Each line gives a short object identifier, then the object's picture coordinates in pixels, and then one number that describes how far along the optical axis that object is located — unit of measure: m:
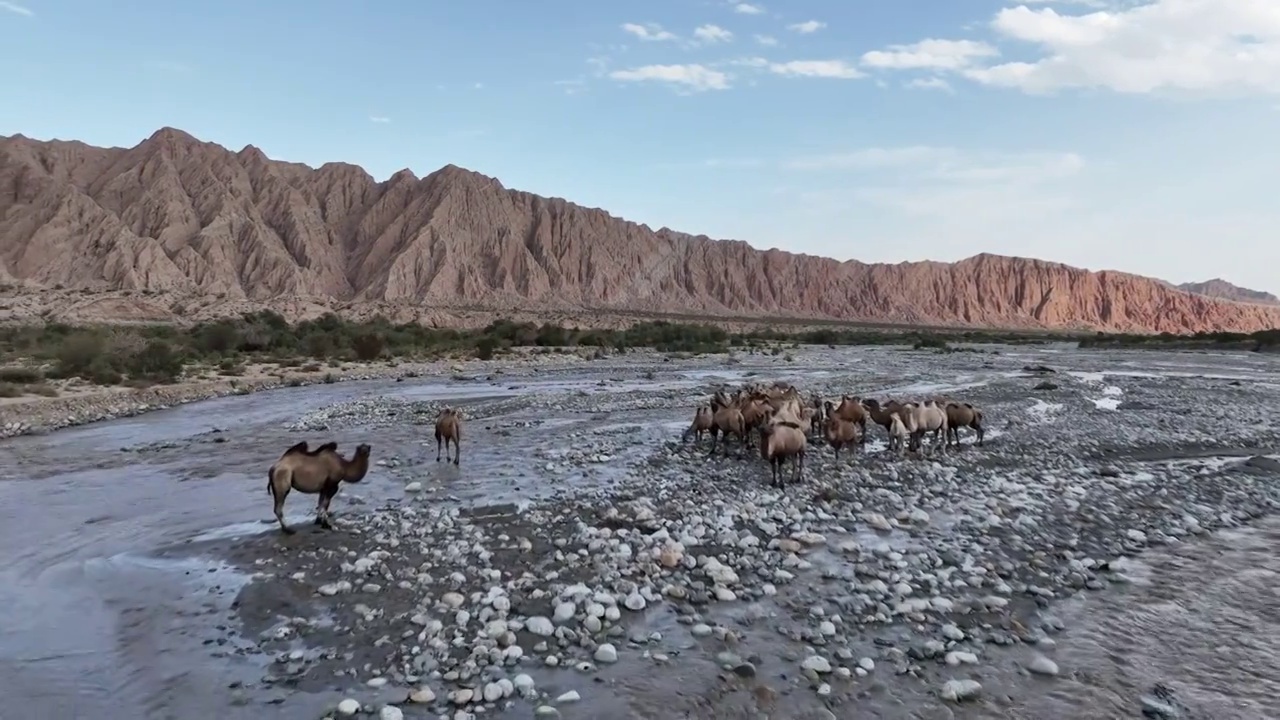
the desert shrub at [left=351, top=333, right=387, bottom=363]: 44.84
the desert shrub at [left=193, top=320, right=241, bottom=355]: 41.31
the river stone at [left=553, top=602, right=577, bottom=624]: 6.89
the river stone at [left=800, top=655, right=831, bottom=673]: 6.07
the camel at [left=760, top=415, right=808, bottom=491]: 12.22
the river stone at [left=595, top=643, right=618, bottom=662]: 6.23
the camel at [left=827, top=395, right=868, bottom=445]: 15.48
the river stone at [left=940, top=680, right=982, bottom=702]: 5.69
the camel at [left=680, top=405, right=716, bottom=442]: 15.91
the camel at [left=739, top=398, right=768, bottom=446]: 15.31
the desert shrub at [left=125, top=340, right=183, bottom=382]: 29.75
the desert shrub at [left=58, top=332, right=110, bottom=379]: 28.95
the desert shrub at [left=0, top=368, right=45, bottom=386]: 25.30
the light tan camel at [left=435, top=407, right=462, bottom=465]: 13.90
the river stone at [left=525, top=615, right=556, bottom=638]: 6.62
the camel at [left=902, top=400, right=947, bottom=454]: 15.44
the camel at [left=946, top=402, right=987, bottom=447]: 16.27
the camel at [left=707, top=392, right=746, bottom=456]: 15.22
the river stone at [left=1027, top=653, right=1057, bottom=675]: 6.11
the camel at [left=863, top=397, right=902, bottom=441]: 15.72
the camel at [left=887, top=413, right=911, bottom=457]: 15.32
